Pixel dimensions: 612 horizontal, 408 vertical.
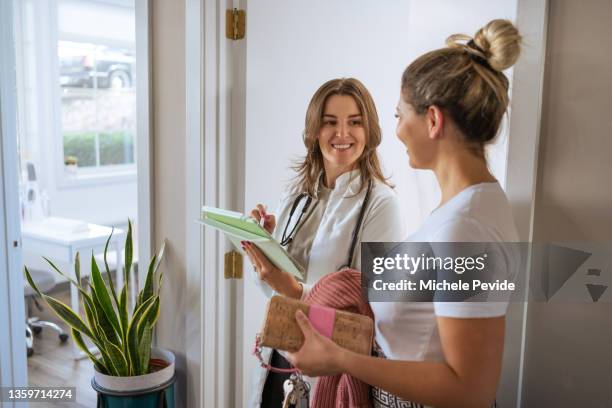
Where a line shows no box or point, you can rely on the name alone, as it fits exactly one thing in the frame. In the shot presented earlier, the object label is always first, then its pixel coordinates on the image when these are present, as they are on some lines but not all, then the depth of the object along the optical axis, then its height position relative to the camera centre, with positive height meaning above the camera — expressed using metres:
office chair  3.73 -1.27
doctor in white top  1.48 -0.17
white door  1.32 +0.17
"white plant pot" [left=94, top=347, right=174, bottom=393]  2.09 -0.88
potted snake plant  2.09 -0.77
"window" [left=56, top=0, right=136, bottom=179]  4.98 +0.36
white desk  3.56 -0.69
